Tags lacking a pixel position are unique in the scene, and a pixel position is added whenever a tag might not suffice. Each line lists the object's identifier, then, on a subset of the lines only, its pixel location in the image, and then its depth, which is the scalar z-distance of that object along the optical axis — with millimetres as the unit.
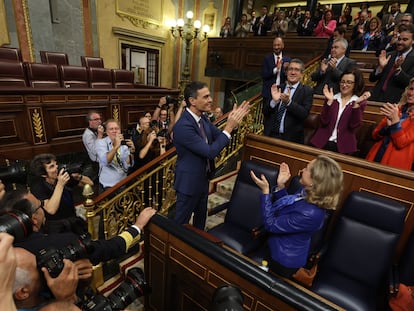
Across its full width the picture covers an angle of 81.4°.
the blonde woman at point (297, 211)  1313
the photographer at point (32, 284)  801
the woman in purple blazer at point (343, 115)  2199
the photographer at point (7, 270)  584
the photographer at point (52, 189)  1867
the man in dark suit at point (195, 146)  1745
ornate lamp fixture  8281
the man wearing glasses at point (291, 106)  2365
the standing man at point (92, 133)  3062
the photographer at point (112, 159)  2531
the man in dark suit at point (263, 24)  7871
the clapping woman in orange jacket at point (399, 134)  1949
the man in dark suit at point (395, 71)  2605
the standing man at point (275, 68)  3209
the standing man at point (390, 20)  5168
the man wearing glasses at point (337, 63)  2877
